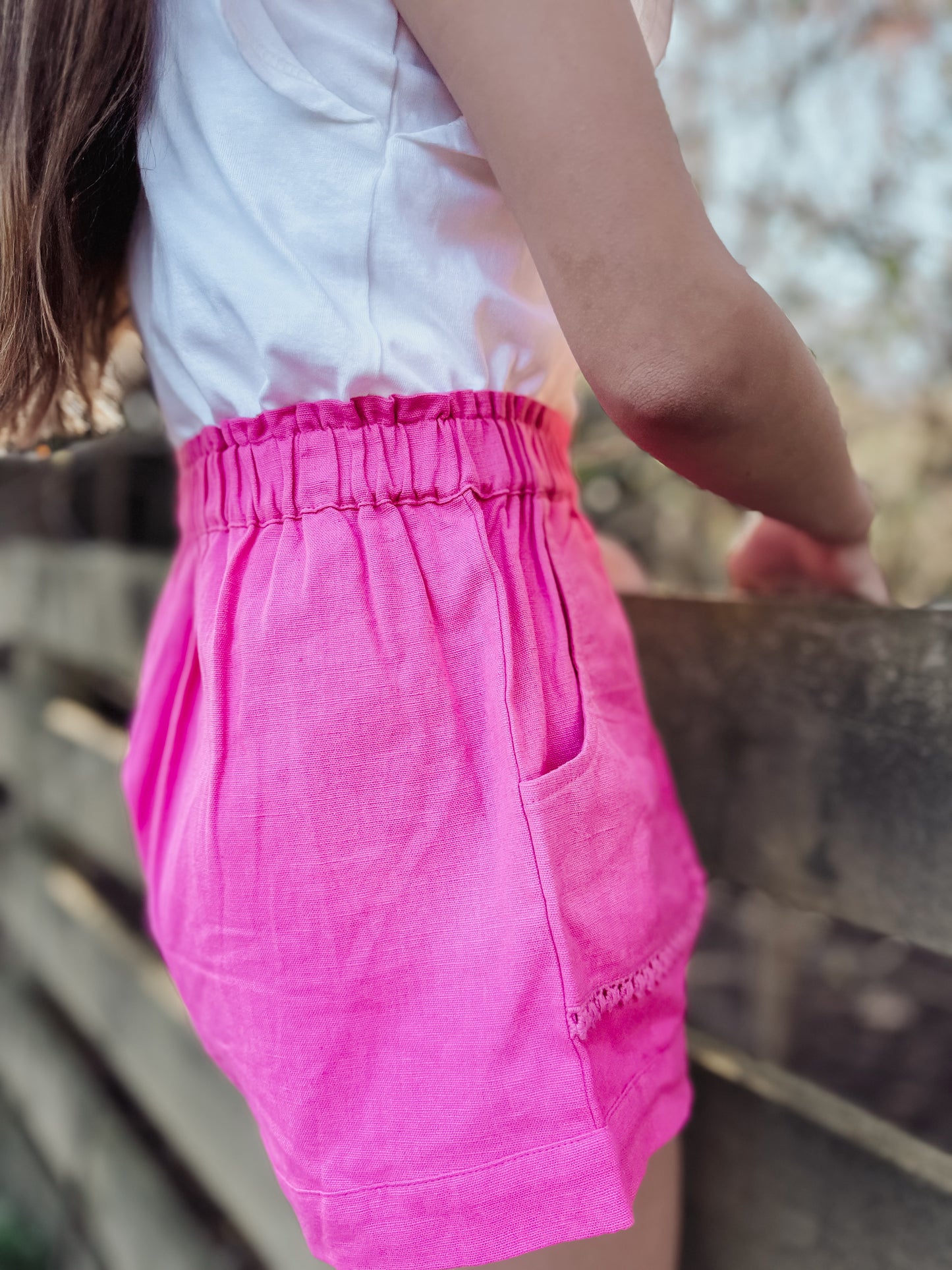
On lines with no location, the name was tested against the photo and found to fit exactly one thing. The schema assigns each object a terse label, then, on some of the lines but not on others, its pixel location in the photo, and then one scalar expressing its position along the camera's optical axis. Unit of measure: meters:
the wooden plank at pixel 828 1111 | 0.87
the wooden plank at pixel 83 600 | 1.92
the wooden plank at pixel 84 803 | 2.06
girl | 0.60
